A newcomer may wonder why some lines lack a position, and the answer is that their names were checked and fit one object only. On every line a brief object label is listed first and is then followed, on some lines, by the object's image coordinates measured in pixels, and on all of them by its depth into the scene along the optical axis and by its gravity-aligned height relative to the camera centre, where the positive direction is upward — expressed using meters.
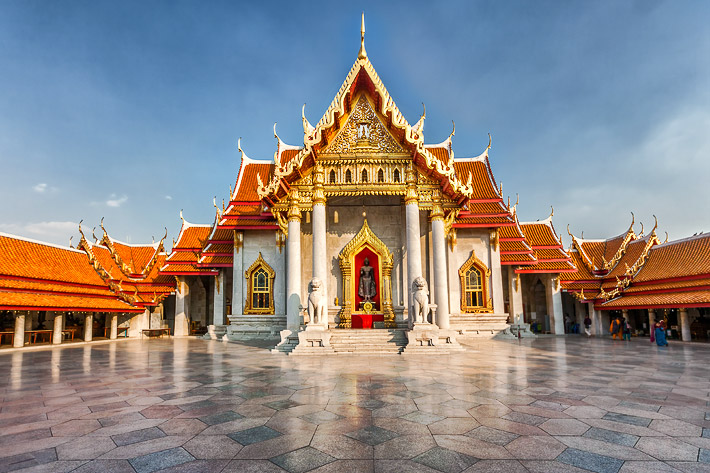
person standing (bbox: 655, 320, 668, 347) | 14.98 -1.97
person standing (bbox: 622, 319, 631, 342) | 17.83 -2.08
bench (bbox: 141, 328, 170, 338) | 22.50 -2.12
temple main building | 14.29 +1.25
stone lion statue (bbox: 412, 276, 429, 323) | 12.90 -0.40
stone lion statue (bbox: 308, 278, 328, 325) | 12.92 -0.40
